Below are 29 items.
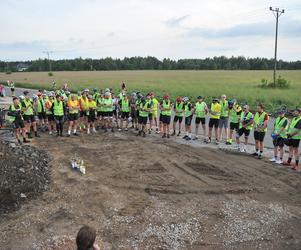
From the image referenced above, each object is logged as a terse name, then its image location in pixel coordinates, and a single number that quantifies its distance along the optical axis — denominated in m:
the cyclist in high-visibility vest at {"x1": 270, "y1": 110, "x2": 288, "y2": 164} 12.66
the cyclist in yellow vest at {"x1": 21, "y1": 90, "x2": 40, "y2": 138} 15.92
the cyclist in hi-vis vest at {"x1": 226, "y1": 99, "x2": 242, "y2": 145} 15.15
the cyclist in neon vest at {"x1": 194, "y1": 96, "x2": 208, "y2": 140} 16.41
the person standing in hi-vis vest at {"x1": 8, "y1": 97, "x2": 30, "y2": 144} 14.80
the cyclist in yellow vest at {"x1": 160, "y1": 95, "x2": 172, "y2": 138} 16.86
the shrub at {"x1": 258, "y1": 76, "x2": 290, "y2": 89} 46.75
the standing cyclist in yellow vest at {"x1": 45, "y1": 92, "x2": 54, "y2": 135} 17.11
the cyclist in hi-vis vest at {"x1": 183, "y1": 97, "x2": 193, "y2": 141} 16.97
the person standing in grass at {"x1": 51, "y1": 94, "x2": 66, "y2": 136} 16.39
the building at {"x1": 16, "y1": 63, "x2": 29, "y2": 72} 137.34
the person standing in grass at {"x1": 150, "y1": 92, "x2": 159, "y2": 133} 17.41
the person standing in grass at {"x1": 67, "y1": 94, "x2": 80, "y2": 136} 16.67
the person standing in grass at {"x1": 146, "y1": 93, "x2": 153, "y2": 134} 17.30
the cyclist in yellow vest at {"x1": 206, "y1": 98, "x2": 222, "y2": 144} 15.88
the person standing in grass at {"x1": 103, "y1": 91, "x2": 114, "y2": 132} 17.77
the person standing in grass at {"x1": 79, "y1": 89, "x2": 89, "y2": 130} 17.59
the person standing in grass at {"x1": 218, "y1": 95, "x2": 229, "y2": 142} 15.80
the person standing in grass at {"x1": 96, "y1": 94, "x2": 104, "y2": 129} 17.86
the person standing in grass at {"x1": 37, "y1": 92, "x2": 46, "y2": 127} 17.27
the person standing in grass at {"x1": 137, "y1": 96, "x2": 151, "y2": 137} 17.20
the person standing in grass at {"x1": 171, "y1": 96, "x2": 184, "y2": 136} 16.92
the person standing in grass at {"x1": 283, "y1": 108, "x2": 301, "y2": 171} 12.16
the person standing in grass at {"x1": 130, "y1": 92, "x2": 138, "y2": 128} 18.45
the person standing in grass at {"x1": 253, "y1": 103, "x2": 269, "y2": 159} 13.45
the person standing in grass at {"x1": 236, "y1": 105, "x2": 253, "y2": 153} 14.31
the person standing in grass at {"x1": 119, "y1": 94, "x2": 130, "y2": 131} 18.27
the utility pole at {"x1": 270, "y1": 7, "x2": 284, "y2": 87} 38.56
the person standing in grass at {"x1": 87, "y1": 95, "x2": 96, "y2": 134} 17.62
